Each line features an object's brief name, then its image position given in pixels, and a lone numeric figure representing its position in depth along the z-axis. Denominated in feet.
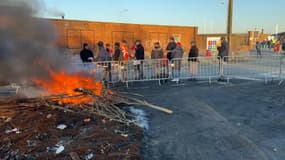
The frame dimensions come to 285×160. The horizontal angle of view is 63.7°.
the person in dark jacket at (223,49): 34.06
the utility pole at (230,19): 51.24
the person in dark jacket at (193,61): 33.12
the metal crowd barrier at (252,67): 33.91
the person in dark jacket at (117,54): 32.73
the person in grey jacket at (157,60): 31.99
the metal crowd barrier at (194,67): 32.60
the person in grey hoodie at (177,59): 32.29
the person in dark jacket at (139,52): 33.83
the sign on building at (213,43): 60.29
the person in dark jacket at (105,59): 30.25
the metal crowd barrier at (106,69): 27.56
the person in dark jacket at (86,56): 31.19
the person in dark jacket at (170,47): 34.27
